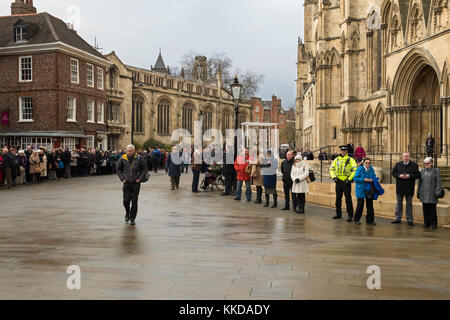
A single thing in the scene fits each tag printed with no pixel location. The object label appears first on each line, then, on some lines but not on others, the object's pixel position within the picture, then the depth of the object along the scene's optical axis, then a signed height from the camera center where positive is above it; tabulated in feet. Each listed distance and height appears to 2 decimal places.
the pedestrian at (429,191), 35.73 -2.58
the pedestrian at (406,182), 37.17 -1.94
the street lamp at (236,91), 59.98 +8.43
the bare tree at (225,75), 228.22 +42.69
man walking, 35.22 -1.22
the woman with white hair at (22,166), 72.24 -0.84
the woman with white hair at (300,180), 43.37 -2.00
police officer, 39.29 -1.43
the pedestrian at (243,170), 52.85 -1.27
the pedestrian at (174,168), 63.72 -1.21
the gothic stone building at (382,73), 62.13 +14.30
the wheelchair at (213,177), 65.05 -2.58
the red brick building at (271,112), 365.20 +37.29
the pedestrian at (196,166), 61.93 -0.91
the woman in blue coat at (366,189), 37.55 -2.50
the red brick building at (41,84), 109.19 +17.79
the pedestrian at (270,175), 48.78 -1.72
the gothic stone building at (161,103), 158.20 +24.73
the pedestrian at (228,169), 56.25 -1.26
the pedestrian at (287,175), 46.85 -1.66
